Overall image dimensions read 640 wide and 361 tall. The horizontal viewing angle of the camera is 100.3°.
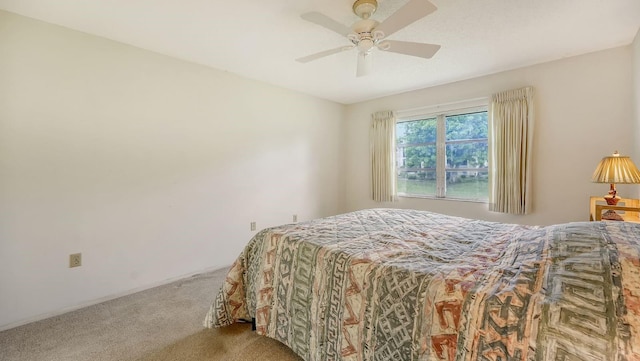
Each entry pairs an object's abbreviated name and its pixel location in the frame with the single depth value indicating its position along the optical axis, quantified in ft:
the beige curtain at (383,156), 13.88
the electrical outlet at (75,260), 7.44
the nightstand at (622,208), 6.92
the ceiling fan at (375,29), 5.35
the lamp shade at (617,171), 6.54
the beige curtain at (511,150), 10.00
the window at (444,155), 11.69
